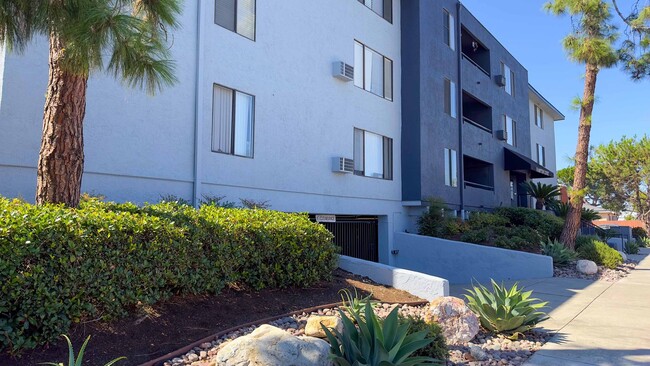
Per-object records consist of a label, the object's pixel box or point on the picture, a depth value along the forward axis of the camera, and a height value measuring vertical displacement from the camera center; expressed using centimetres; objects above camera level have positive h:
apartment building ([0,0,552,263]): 820 +231
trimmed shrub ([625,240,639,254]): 2292 -122
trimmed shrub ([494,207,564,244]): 1758 +5
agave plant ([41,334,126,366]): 346 -103
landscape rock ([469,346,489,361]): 558 -153
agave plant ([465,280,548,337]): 642 -120
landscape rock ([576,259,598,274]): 1295 -120
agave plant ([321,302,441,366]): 436 -113
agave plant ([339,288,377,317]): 541 -104
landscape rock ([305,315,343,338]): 504 -110
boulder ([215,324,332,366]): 400 -111
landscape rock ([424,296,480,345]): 599 -123
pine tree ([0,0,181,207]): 433 +159
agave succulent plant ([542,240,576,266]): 1389 -90
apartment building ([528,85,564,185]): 3097 +629
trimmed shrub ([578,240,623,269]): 1452 -98
